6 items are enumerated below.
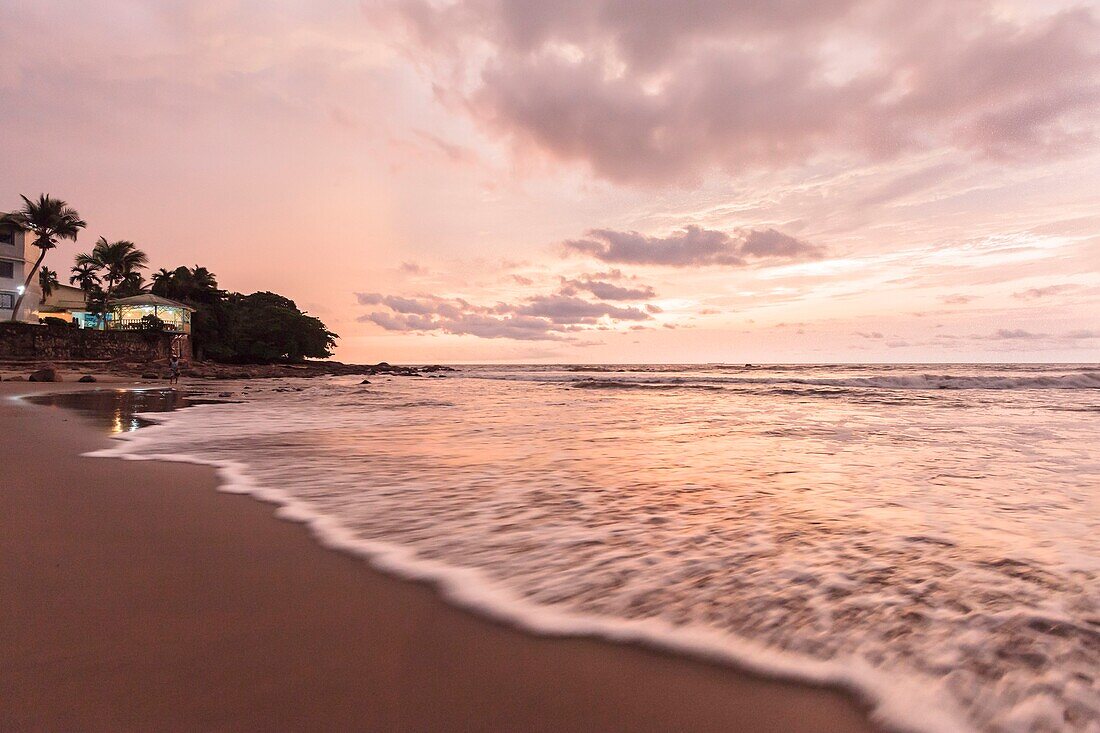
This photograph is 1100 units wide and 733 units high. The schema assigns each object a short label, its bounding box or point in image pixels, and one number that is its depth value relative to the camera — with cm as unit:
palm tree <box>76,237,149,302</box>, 4400
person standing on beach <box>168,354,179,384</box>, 2338
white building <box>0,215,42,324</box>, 3700
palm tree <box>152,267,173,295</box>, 4575
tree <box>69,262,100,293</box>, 4703
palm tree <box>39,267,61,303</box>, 4636
